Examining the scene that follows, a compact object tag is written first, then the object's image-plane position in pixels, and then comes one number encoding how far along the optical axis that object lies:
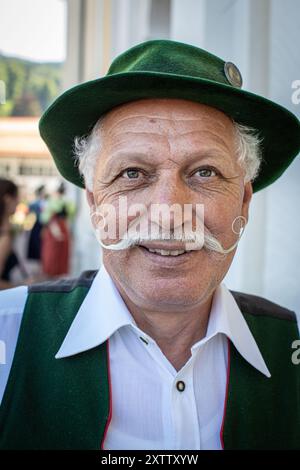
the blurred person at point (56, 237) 4.32
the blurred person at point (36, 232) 5.16
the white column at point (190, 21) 1.60
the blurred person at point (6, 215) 2.02
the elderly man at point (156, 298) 1.03
